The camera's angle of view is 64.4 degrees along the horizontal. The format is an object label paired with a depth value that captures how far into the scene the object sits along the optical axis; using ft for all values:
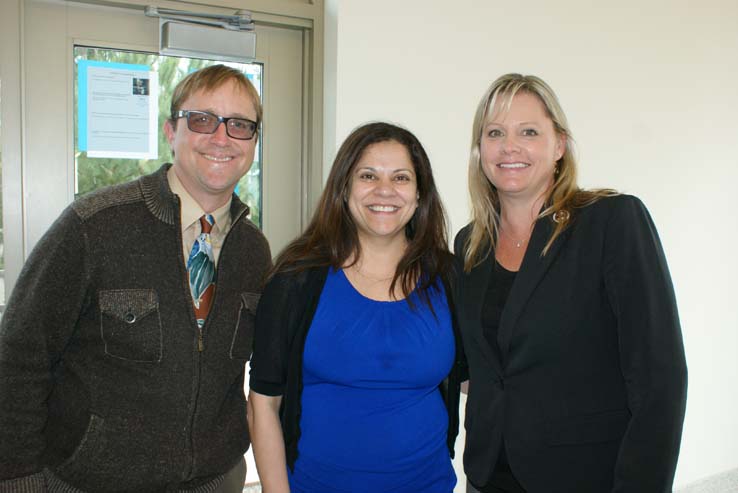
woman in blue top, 5.00
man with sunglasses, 4.30
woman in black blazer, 4.47
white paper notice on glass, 7.16
